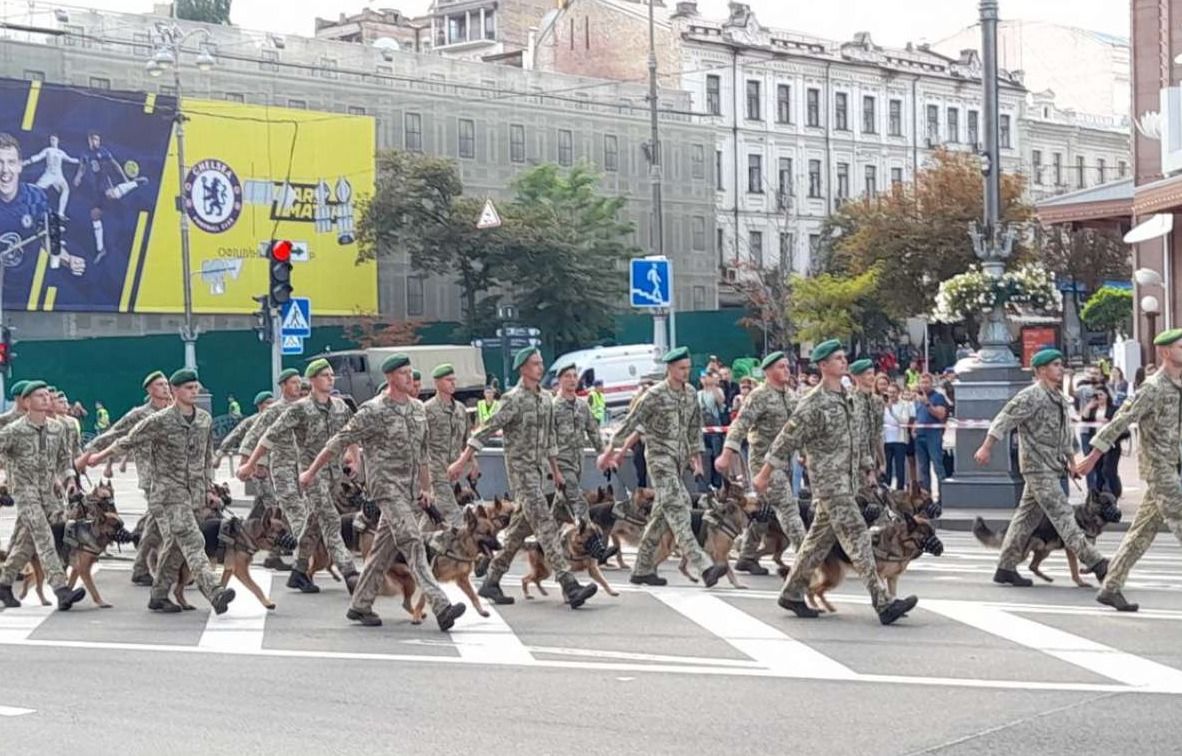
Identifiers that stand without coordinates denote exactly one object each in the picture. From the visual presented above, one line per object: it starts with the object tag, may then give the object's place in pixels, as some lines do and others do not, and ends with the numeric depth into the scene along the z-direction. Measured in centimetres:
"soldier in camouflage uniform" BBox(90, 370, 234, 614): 1446
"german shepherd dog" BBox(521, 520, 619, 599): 1491
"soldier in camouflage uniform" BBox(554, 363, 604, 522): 1684
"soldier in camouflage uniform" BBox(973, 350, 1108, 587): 1455
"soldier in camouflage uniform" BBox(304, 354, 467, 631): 1322
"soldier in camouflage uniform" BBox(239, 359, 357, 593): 1593
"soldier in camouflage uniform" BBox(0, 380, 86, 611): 1531
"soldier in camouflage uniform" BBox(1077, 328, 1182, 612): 1327
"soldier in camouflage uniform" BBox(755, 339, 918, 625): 1293
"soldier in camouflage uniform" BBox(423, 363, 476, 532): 1770
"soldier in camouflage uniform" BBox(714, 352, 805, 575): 1591
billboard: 5681
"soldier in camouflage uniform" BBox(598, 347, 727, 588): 1538
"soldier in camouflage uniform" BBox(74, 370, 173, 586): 1484
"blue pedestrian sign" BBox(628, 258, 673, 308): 2886
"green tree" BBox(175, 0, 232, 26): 7831
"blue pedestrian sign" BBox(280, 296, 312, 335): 3037
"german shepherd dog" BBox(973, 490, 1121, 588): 1481
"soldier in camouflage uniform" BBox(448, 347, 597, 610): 1466
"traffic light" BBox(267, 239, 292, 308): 2766
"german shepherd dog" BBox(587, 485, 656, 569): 1700
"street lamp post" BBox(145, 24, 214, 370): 4102
